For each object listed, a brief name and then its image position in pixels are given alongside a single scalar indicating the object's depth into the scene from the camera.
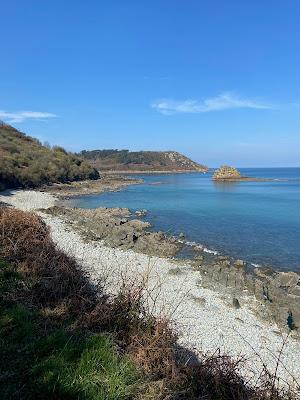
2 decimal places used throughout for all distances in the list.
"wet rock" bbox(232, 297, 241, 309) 14.20
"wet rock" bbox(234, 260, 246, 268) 20.17
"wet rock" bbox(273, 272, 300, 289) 17.03
